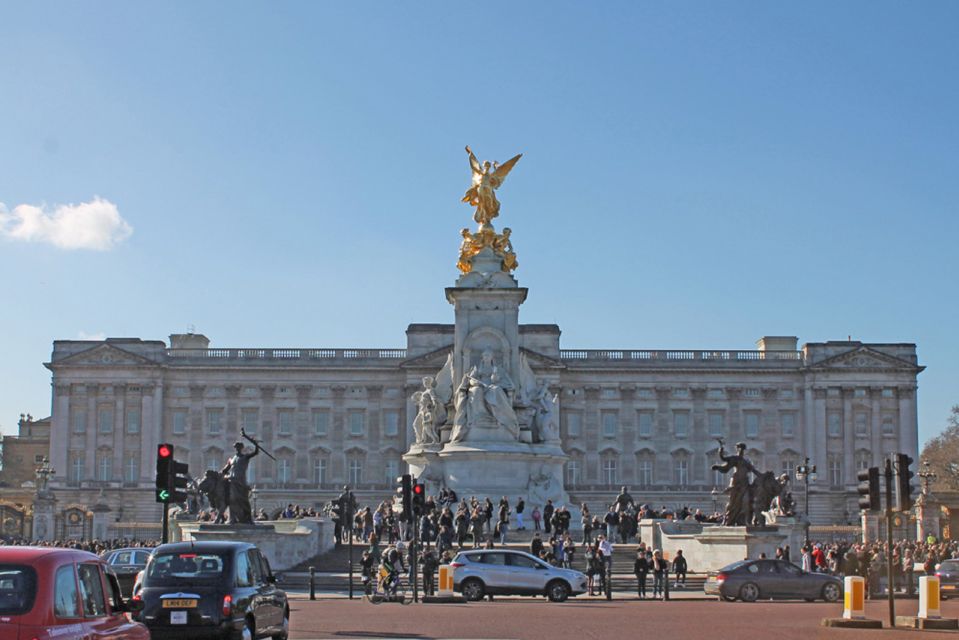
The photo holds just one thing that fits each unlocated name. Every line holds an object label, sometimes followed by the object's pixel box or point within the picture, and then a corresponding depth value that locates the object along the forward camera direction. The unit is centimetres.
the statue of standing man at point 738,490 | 4244
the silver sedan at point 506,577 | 3516
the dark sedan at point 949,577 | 4188
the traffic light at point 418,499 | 3506
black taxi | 1936
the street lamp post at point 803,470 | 6270
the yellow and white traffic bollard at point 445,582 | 3469
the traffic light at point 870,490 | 2626
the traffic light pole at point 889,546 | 2595
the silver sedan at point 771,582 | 3600
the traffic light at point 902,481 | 2556
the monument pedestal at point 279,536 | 4191
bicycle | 3431
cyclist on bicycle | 3438
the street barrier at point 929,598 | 2678
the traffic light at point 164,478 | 2592
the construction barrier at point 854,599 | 2694
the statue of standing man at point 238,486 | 4284
